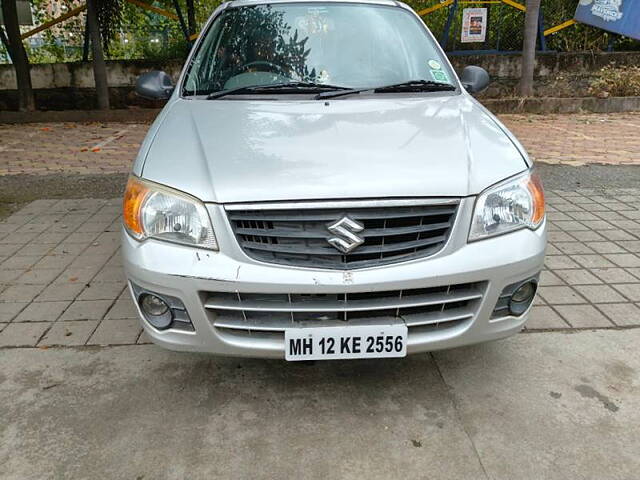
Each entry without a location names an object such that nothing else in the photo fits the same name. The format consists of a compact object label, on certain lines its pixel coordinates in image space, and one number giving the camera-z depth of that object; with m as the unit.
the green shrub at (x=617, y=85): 11.03
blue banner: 11.59
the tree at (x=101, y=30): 10.45
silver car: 2.27
